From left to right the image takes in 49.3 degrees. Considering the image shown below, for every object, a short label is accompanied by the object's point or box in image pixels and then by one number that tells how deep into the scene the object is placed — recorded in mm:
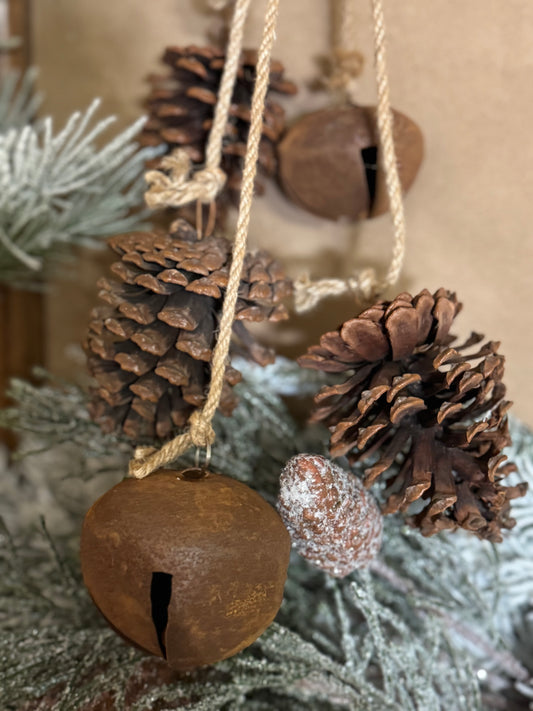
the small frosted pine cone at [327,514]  397
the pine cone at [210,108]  548
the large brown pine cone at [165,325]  431
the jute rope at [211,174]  495
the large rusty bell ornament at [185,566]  355
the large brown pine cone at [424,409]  395
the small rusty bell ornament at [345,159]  514
